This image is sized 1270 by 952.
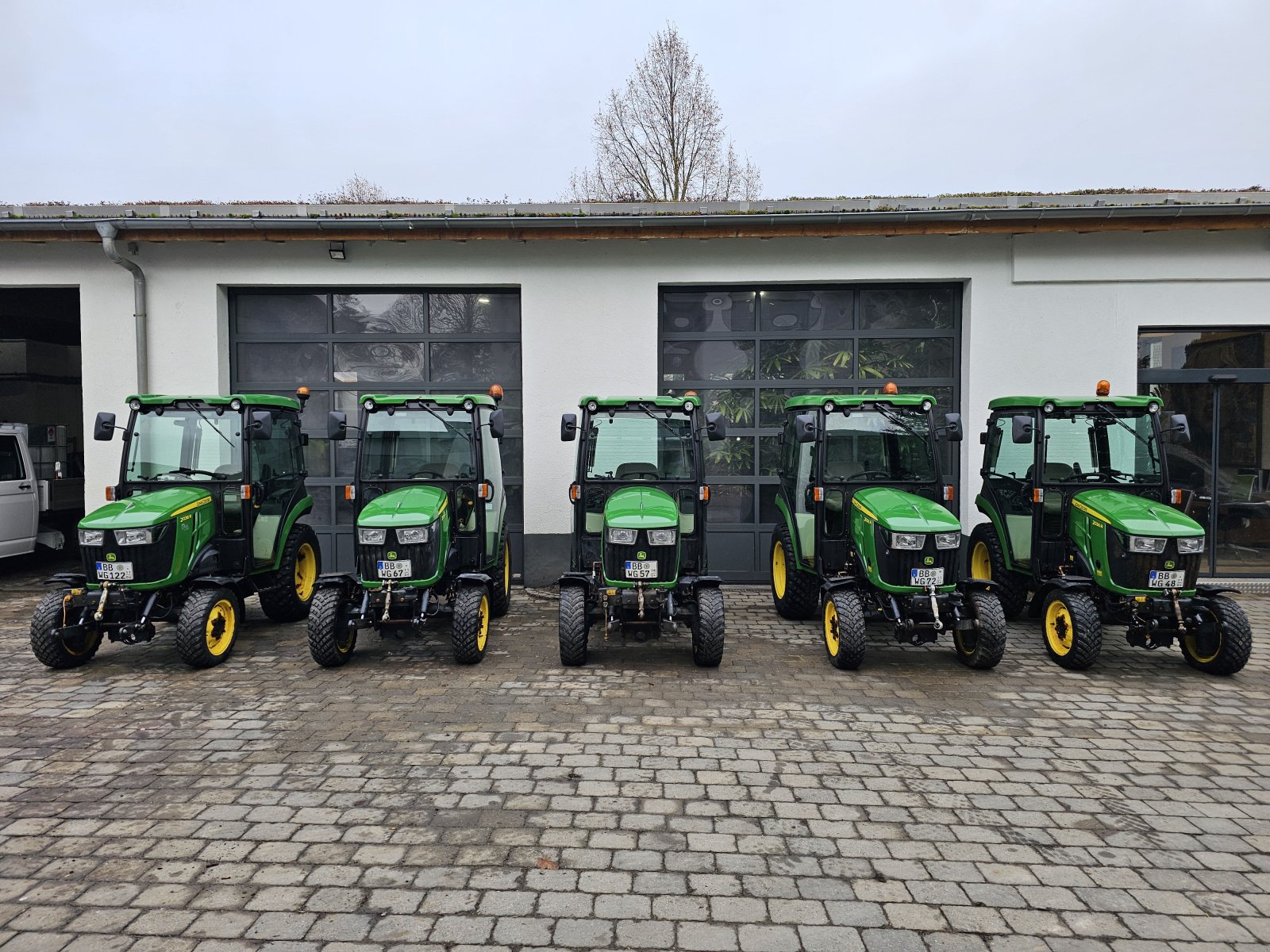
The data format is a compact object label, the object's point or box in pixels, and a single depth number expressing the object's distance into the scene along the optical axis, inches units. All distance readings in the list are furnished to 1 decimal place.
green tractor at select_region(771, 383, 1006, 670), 225.3
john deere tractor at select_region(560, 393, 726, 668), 227.1
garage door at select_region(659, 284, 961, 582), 372.8
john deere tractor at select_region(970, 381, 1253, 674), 223.0
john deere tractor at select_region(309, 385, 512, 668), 230.4
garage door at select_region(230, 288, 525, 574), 377.7
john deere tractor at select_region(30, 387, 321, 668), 226.5
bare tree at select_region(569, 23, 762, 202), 872.3
